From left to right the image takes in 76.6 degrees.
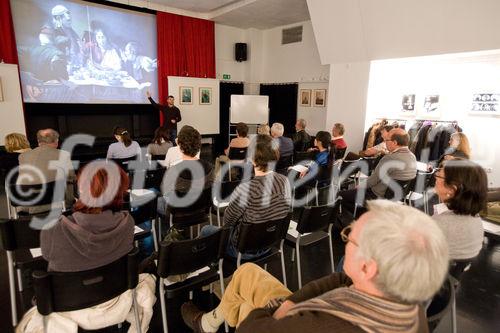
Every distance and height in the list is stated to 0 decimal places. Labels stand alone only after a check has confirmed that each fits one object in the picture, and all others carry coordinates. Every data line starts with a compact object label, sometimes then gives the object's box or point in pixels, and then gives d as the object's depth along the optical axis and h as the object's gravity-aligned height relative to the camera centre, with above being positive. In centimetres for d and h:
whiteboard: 960 -14
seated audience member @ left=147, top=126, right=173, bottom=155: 489 -64
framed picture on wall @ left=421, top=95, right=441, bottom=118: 659 -2
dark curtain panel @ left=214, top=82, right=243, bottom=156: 1033 -10
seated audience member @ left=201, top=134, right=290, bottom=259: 231 -69
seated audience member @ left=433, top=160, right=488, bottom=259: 175 -57
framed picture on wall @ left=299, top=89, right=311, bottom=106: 943 +23
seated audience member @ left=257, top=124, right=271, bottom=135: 556 -43
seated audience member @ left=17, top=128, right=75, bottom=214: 329 -65
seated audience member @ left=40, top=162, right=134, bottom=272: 157 -64
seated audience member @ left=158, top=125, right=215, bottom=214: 308 -65
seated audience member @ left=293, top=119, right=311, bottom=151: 630 -66
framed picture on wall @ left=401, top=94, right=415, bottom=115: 698 +2
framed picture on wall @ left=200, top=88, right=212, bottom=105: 951 +23
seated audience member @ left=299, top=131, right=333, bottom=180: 445 -76
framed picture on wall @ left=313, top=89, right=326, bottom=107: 902 +22
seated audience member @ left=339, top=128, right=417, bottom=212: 371 -71
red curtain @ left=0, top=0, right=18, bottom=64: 636 +132
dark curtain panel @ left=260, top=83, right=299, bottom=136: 986 +5
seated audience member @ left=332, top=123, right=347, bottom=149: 534 -52
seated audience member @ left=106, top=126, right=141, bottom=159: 462 -65
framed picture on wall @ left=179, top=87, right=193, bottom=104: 906 +25
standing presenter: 838 -25
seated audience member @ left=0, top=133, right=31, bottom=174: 391 -60
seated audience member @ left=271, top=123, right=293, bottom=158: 514 -59
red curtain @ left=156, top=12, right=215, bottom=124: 872 +160
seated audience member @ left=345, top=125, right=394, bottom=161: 554 -81
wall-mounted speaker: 1016 +168
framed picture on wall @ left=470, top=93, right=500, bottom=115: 571 +5
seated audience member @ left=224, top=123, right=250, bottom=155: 507 -55
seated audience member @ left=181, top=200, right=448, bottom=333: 86 -48
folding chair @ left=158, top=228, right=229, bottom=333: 180 -93
